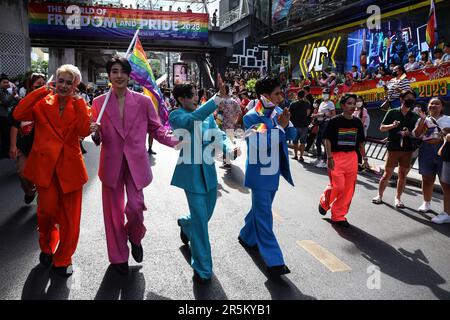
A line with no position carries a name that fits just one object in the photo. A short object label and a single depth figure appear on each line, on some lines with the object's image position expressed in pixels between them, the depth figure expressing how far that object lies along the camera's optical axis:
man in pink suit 3.60
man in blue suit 3.80
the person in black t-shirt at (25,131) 3.94
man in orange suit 3.51
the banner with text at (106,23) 23.73
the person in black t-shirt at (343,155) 5.27
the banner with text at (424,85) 10.67
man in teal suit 3.52
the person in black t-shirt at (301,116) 10.45
